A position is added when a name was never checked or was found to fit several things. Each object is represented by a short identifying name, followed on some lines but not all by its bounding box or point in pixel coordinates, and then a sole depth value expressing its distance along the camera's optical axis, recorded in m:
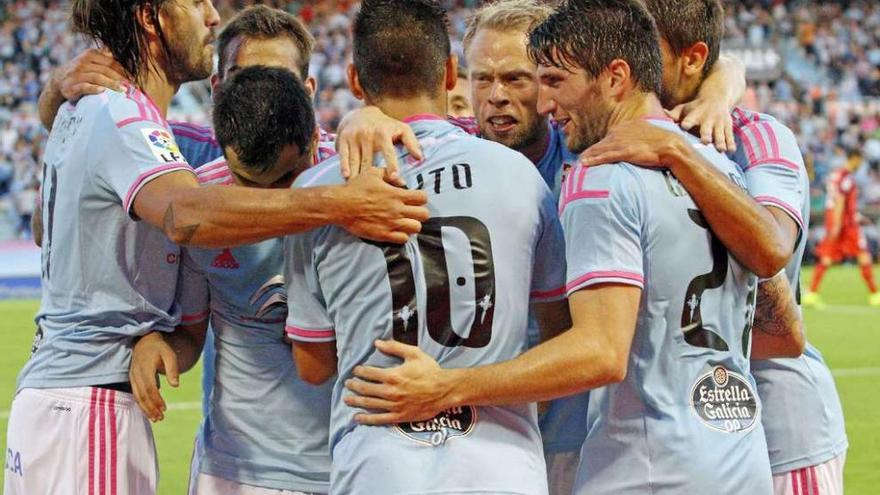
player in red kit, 36.91
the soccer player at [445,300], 6.04
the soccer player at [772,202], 6.15
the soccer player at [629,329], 5.88
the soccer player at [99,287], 7.16
